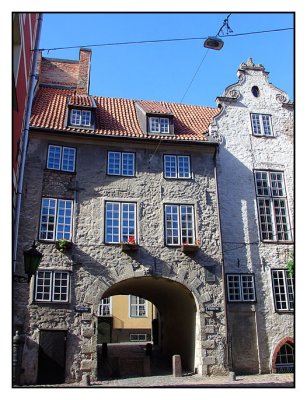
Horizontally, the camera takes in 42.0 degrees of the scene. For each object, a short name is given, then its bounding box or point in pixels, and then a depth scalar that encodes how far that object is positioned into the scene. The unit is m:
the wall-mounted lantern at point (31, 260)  8.43
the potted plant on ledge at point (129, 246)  14.30
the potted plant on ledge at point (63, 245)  13.89
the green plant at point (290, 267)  15.54
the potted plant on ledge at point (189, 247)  14.65
